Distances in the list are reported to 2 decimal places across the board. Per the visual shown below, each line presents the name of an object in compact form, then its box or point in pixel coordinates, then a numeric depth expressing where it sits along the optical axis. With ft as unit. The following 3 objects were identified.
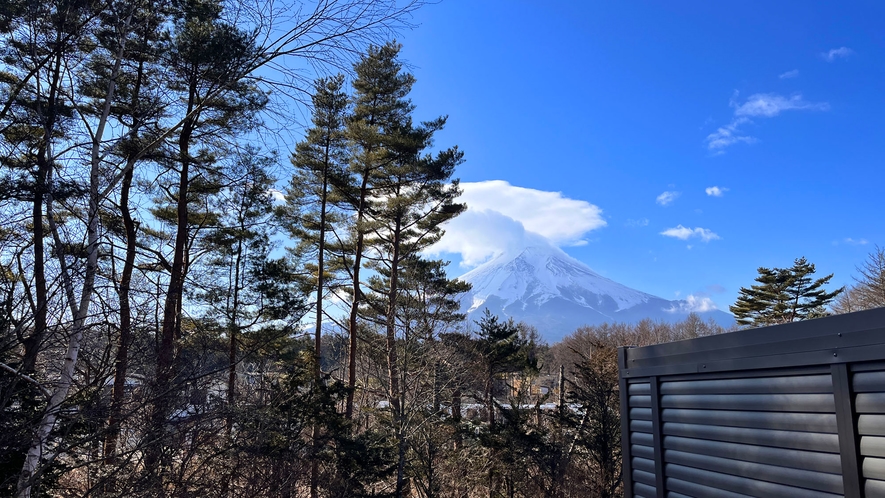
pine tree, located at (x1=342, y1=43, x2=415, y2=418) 52.70
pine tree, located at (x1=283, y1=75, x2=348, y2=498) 53.98
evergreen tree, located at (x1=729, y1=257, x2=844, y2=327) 99.25
